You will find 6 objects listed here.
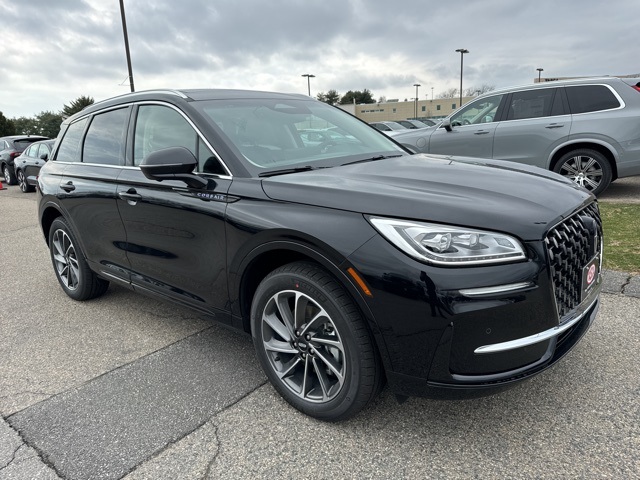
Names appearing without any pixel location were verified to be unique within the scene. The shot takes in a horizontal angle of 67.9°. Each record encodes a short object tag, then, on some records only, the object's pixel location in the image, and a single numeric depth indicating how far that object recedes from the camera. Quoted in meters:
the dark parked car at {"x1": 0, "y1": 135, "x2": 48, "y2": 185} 15.91
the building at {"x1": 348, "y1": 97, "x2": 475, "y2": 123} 80.69
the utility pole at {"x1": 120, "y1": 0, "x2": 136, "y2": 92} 17.60
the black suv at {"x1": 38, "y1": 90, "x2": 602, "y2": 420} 1.94
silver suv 6.81
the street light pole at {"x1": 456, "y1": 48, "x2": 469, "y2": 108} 47.38
